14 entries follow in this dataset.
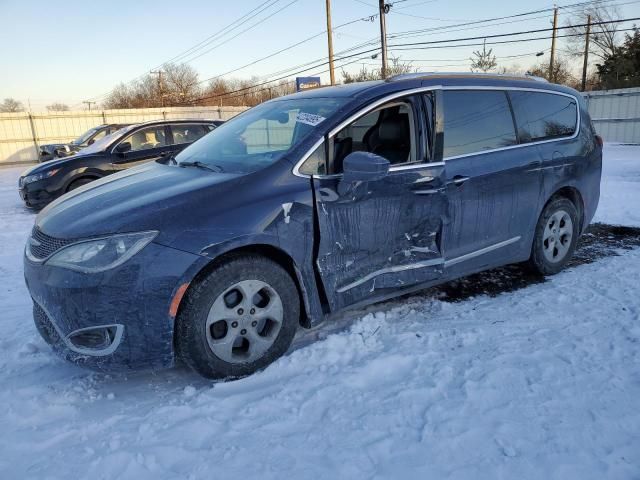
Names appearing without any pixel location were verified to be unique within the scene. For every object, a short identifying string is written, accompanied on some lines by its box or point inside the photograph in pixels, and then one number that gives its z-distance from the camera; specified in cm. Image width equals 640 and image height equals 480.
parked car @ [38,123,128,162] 1200
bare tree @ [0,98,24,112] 6712
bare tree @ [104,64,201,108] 6188
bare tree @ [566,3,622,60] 4228
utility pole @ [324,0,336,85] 2417
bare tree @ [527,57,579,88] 3995
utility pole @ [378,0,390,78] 2212
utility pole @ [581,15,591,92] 3851
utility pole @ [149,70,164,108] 5434
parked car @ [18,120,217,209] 849
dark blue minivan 254
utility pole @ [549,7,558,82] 3653
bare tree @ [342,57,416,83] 3156
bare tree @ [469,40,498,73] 2977
